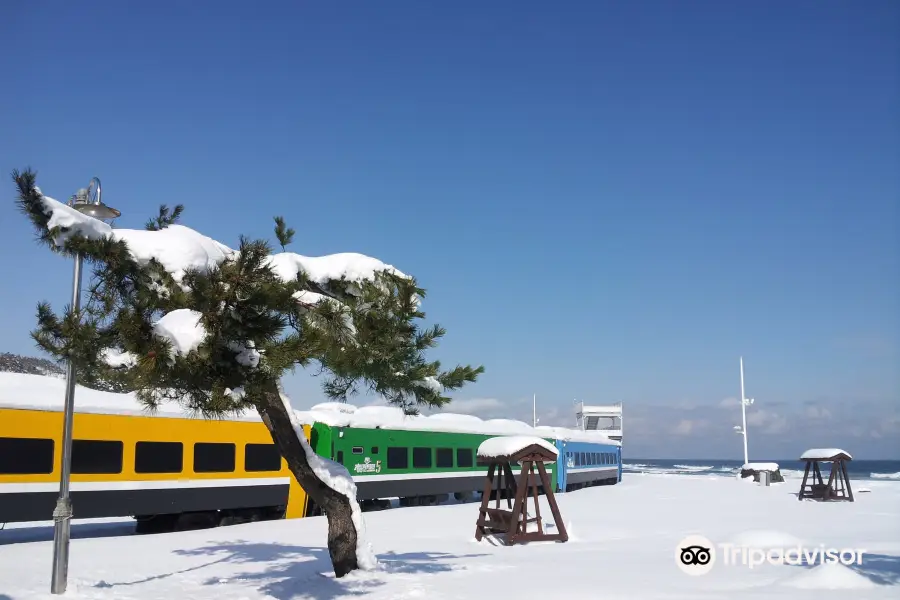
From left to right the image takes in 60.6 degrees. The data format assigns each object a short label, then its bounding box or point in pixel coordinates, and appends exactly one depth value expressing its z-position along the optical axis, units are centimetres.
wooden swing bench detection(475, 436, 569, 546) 1495
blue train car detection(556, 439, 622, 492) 3422
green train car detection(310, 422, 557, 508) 2159
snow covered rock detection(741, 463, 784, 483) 4219
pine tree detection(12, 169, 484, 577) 690
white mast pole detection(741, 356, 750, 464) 4909
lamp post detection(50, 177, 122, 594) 927
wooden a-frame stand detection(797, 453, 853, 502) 2822
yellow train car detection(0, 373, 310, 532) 1404
